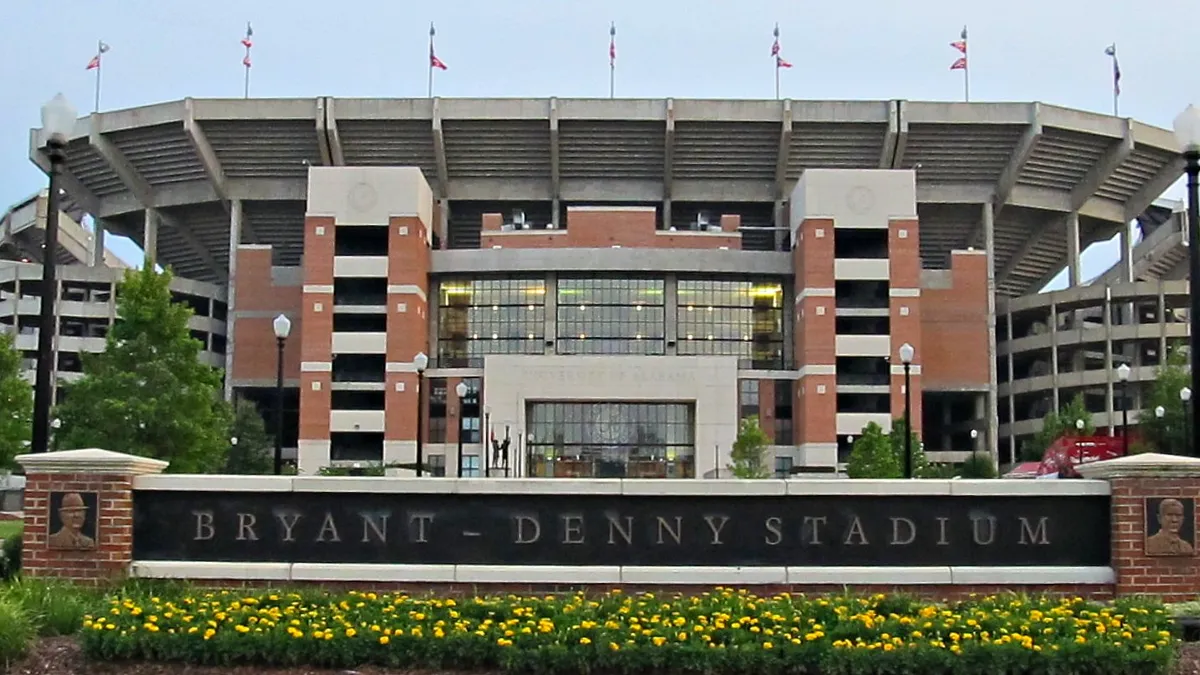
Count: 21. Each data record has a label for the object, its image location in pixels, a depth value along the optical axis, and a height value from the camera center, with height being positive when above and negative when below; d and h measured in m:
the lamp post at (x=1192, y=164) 17.44 +3.90
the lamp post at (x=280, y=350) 28.77 +2.12
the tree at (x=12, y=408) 45.81 +1.26
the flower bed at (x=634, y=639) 11.29 -1.63
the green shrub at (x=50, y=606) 12.90 -1.59
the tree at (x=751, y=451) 71.06 +0.00
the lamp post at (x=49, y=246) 17.39 +2.65
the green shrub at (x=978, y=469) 78.44 -0.94
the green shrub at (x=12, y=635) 11.40 -1.64
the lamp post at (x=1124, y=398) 40.63 +1.85
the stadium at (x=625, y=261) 85.88 +12.55
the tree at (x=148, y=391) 45.88 +1.91
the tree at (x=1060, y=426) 78.94 +1.69
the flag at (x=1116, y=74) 89.12 +25.38
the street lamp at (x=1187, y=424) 57.31 +1.35
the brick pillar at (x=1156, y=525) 14.98 -0.80
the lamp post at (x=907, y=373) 31.30 +2.02
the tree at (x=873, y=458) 64.56 -0.29
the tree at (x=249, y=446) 79.81 +0.02
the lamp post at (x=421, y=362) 42.30 +2.74
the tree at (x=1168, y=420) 63.44 +1.68
